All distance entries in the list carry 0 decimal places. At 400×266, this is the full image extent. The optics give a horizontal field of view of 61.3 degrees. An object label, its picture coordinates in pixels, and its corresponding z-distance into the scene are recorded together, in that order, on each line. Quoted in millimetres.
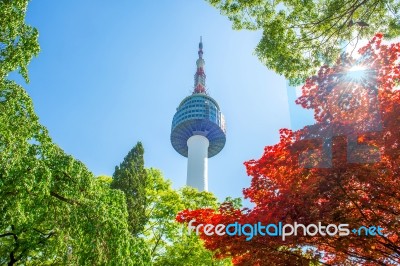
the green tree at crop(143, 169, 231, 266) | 16734
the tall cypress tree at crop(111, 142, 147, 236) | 19172
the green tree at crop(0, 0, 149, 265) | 6645
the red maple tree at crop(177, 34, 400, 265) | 7895
